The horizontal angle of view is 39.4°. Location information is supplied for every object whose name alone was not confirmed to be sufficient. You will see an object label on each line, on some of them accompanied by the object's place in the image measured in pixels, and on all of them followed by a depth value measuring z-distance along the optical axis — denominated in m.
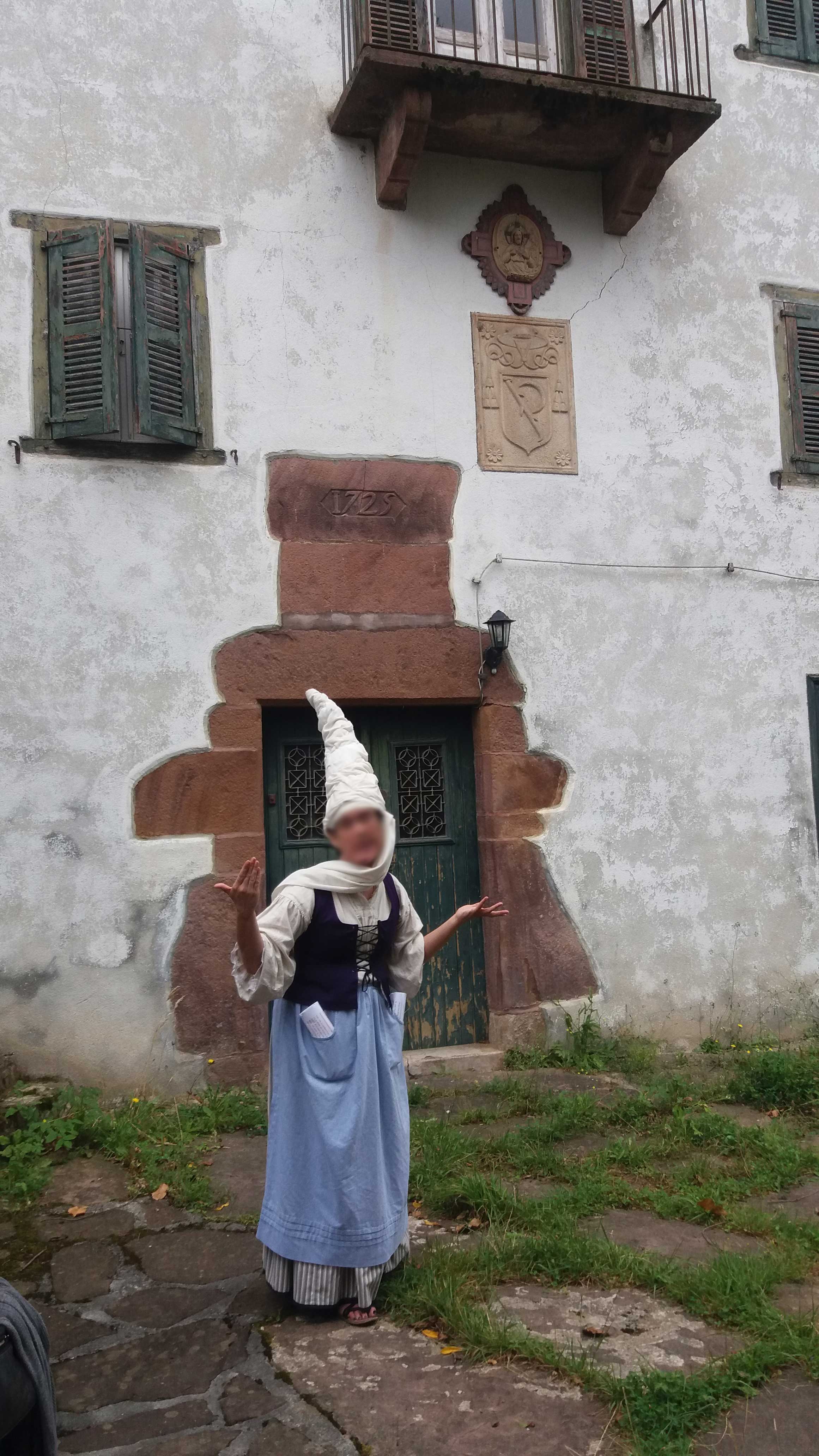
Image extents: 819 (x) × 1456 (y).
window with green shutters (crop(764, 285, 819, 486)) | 7.28
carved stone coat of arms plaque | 6.66
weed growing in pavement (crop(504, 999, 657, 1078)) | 6.23
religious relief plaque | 6.75
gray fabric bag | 1.91
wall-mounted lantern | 6.38
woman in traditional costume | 3.27
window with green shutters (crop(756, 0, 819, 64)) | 7.50
